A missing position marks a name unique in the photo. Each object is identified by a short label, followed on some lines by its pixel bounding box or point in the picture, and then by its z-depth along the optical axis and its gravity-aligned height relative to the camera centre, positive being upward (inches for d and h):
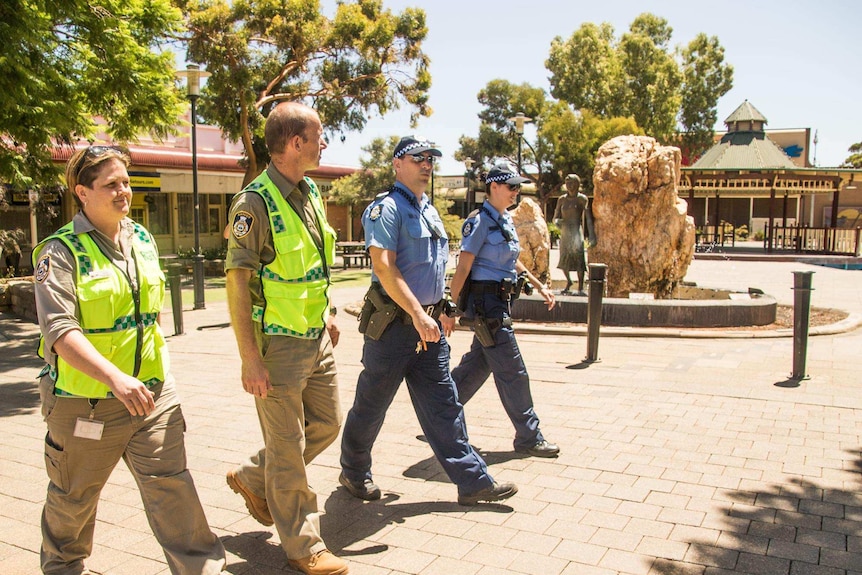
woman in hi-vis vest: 111.0 -24.3
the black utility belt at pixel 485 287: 194.2 -14.5
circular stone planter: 402.9 -43.0
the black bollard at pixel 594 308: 313.9 -32.1
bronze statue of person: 501.0 +3.6
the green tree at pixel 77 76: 313.3 +73.9
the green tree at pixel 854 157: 2710.4 +270.3
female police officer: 193.5 -16.0
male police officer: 154.2 -23.1
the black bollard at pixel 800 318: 279.3 -31.4
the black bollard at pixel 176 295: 408.2 -36.0
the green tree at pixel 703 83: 1942.7 +381.3
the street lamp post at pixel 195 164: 519.7 +50.0
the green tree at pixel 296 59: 768.9 +181.5
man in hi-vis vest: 123.5 -13.1
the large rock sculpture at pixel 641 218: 489.4 +8.5
